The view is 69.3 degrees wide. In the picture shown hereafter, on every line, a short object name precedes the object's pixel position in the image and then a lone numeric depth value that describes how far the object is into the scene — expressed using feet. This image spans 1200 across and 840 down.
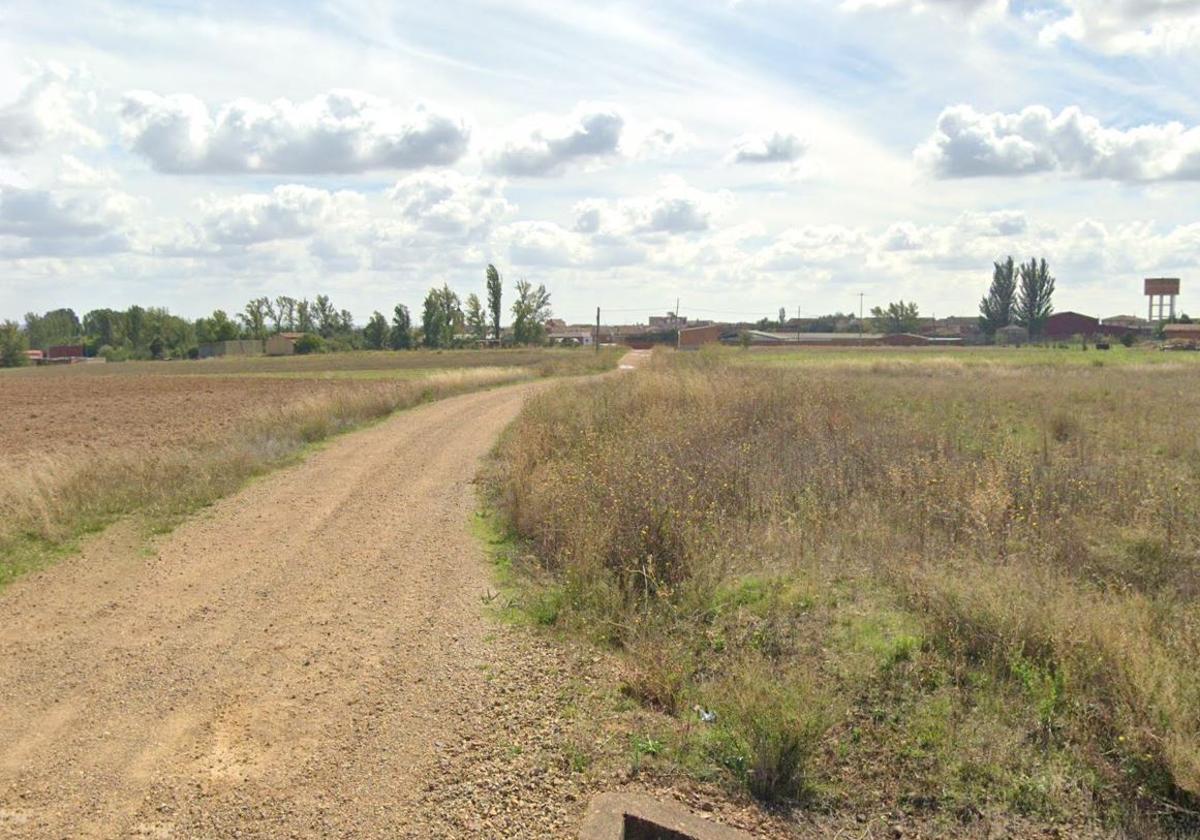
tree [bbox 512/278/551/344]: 424.46
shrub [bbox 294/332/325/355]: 400.78
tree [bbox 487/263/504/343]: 441.27
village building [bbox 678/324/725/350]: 347.24
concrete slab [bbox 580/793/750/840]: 13.74
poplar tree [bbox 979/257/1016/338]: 452.76
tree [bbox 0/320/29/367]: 374.63
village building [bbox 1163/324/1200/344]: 323.78
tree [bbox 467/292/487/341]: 440.04
